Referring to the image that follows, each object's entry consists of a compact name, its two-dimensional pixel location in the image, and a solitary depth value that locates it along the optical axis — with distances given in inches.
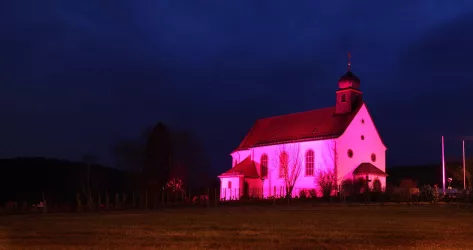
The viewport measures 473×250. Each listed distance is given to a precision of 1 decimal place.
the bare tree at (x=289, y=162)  2036.2
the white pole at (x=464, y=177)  1937.7
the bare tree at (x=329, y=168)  1934.1
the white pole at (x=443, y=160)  1858.5
